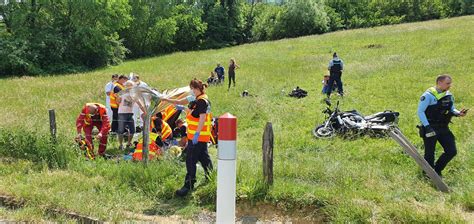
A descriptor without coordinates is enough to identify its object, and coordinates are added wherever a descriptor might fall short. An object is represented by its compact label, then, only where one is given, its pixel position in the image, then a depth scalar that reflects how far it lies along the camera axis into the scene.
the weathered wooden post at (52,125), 8.09
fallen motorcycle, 10.20
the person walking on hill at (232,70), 20.52
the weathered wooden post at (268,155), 6.15
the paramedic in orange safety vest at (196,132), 6.40
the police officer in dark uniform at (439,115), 6.82
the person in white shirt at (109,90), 11.13
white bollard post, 4.11
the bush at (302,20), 57.16
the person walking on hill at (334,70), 15.84
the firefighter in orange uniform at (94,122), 8.85
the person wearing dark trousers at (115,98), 10.50
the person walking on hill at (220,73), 22.59
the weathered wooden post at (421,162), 6.43
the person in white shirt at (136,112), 10.86
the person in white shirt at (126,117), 9.79
